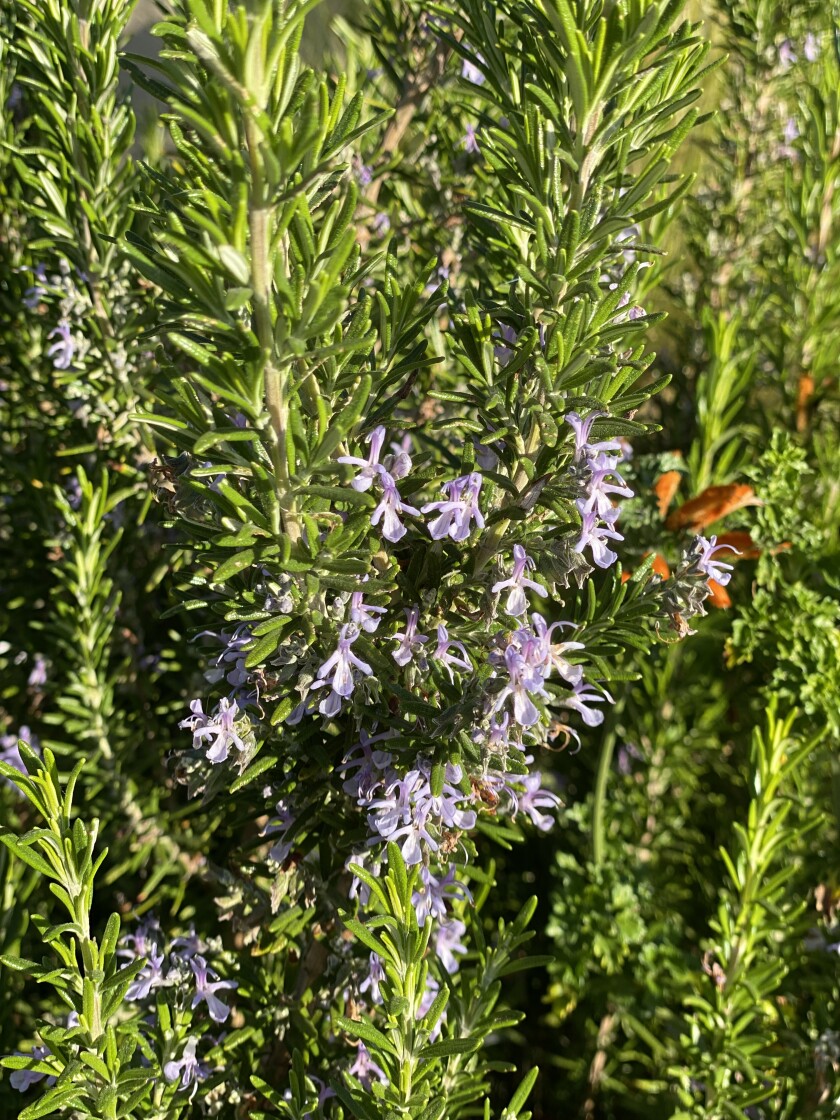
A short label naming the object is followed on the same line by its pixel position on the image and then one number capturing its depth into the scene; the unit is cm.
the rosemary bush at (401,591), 17
